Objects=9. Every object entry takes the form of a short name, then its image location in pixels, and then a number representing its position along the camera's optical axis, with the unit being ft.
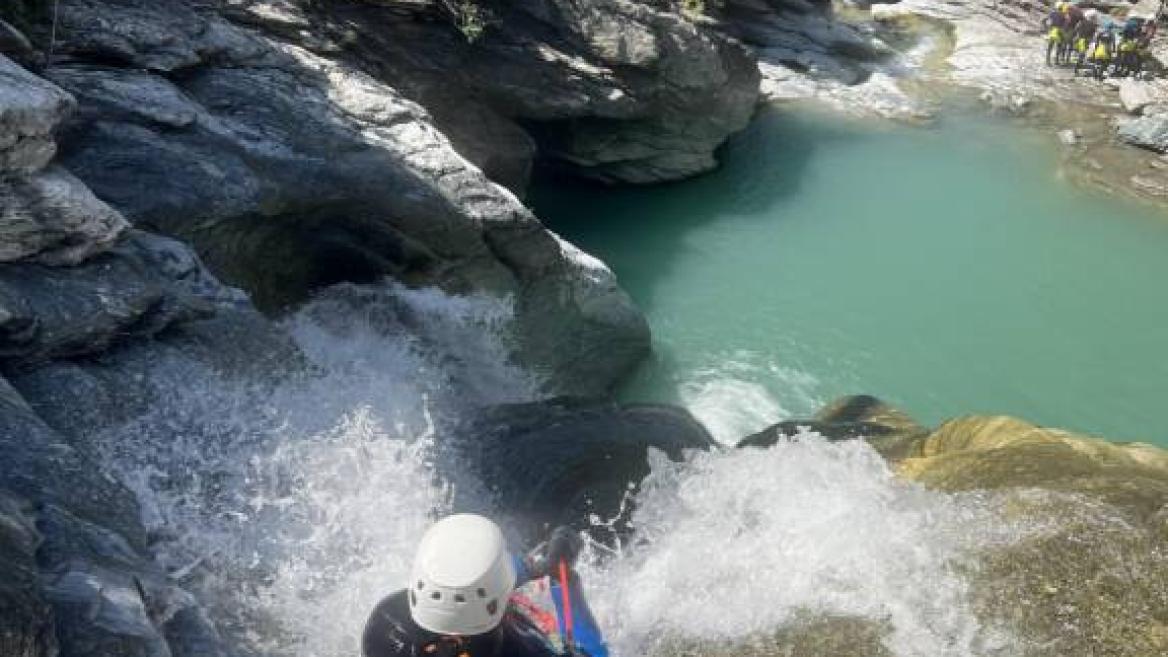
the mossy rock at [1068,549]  17.57
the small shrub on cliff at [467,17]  44.75
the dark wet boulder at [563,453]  28.04
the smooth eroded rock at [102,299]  21.15
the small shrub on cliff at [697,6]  58.90
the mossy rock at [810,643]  18.48
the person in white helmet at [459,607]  11.63
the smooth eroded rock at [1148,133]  66.33
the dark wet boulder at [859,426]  30.60
